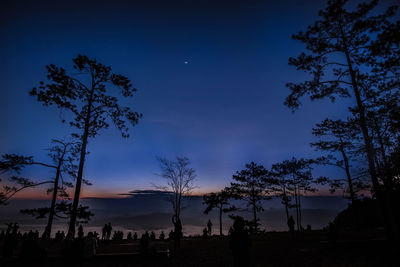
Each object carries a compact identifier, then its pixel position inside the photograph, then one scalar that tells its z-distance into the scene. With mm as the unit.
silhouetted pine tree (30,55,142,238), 11812
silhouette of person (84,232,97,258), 10820
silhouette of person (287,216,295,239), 21727
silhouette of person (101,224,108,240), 28784
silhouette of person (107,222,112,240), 28817
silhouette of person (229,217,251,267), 6643
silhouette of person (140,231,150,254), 11727
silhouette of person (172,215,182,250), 15348
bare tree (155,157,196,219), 19120
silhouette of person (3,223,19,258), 12438
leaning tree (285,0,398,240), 9656
